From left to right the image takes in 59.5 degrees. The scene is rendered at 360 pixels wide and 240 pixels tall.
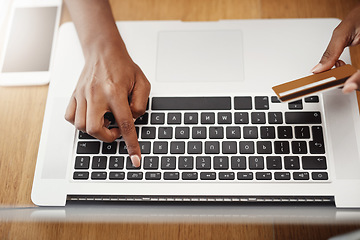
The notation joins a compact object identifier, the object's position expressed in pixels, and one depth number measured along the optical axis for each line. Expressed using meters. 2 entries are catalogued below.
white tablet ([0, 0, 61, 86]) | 0.63
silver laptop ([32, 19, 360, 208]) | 0.51
